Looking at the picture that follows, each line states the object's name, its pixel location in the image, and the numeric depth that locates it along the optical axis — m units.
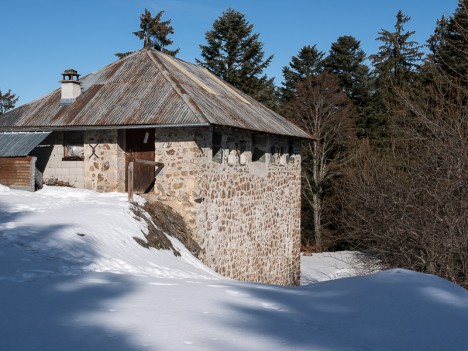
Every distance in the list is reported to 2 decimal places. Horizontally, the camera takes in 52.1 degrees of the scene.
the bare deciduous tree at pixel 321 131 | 25.19
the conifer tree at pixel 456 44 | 21.35
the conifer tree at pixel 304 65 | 32.09
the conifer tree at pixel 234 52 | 28.25
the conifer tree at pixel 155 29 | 27.92
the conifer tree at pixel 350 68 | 30.62
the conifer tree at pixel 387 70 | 28.34
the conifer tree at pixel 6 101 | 48.41
